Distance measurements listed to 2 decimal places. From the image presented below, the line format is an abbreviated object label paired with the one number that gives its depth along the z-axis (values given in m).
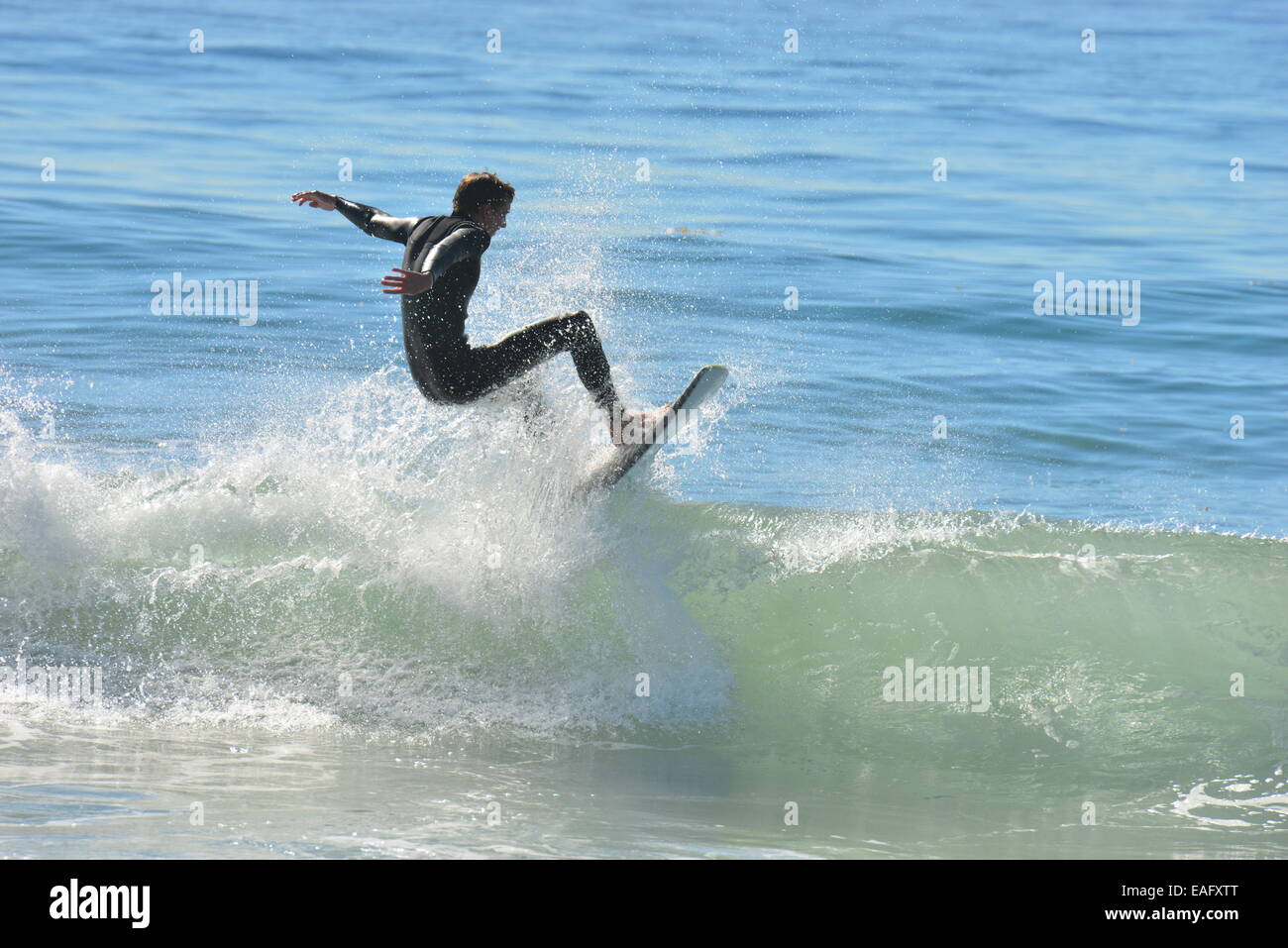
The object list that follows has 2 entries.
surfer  14.62
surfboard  15.52
